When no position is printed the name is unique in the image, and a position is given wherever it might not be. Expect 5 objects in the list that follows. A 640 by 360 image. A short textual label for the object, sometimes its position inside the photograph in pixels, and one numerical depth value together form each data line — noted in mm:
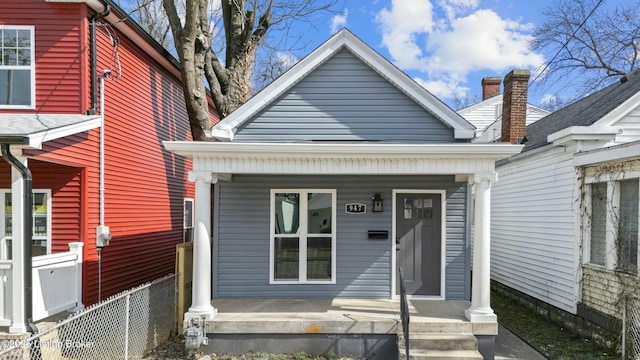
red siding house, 6117
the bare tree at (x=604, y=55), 19609
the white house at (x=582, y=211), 6625
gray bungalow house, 7656
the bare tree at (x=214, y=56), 9750
